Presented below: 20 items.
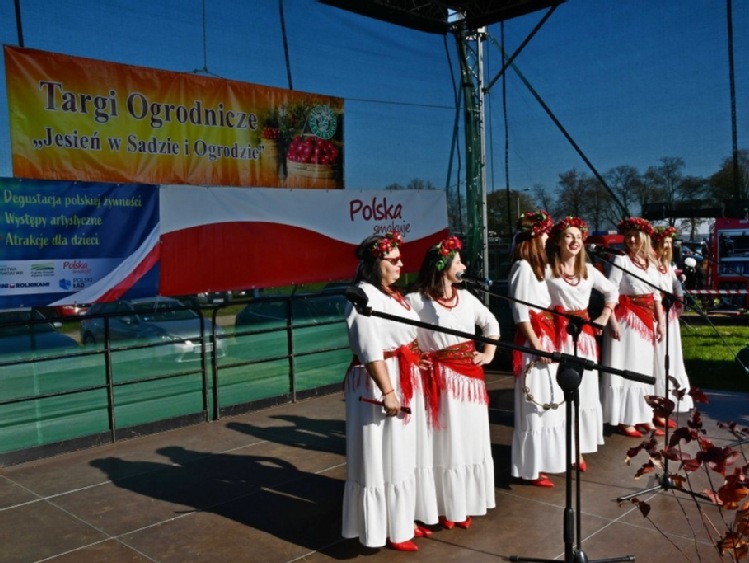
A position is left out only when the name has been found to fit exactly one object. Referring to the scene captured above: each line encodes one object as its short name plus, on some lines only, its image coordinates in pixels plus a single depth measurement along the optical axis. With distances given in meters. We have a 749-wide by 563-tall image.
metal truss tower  7.74
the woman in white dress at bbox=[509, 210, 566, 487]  4.45
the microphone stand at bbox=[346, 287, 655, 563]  2.69
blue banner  5.14
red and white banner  6.21
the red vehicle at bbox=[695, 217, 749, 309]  14.16
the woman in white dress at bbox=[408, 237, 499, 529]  3.82
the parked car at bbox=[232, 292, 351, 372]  7.05
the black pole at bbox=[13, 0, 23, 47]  5.16
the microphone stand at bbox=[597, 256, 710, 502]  4.34
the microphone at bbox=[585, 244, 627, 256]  5.13
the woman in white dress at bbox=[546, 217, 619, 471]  4.71
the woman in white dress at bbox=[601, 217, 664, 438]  5.63
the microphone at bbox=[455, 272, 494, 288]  3.79
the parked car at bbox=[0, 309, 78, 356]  5.36
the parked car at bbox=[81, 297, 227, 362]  6.09
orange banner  5.23
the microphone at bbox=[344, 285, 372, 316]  2.90
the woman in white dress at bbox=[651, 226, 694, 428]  5.96
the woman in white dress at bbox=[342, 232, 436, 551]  3.50
